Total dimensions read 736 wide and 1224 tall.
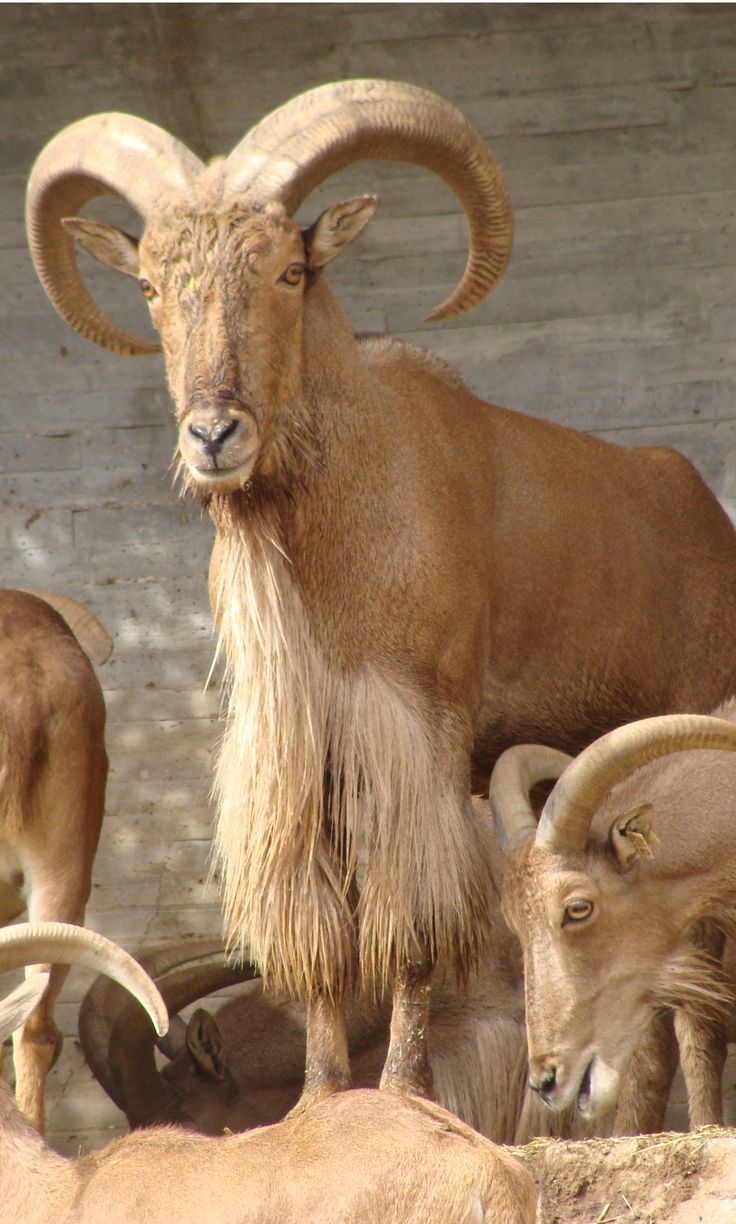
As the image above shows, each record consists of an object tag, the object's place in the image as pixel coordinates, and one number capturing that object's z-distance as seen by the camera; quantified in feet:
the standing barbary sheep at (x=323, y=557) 38.19
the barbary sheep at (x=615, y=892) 39.83
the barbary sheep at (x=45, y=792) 46.09
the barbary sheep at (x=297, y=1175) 29.12
